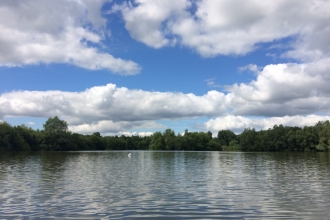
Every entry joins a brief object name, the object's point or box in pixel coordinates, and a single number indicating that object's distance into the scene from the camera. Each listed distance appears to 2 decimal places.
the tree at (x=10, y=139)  114.31
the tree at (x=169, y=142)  187.75
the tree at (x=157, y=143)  193.50
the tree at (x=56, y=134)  141.38
